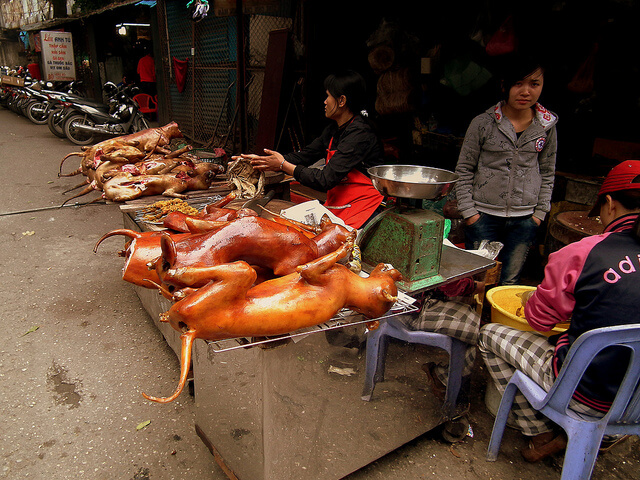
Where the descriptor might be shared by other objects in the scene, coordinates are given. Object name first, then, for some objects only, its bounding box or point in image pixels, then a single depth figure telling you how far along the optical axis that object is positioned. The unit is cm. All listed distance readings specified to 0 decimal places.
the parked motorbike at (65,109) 1041
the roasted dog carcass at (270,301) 133
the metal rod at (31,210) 584
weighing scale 197
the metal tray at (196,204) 309
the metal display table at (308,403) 183
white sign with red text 1515
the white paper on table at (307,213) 264
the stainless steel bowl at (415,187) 192
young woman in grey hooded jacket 298
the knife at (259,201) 320
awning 1099
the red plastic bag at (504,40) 430
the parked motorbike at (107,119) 1021
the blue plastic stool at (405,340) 219
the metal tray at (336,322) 169
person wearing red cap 178
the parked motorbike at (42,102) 1252
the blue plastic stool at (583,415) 175
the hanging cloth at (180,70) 972
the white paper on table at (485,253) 252
